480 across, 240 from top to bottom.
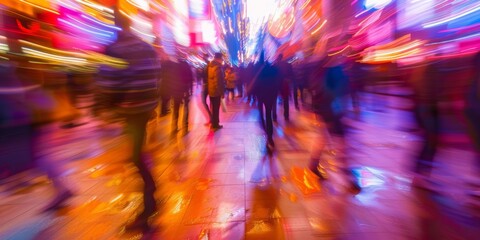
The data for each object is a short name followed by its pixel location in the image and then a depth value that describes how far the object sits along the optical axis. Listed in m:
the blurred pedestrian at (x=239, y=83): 21.11
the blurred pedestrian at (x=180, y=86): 8.27
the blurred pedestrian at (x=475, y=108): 3.40
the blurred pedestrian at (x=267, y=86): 6.68
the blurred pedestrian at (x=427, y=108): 3.76
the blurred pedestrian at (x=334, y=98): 4.59
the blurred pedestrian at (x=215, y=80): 8.93
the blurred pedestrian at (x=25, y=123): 4.26
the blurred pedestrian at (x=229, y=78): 17.05
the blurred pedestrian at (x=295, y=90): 13.55
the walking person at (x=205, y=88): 9.43
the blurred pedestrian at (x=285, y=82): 10.28
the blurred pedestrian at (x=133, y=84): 3.41
